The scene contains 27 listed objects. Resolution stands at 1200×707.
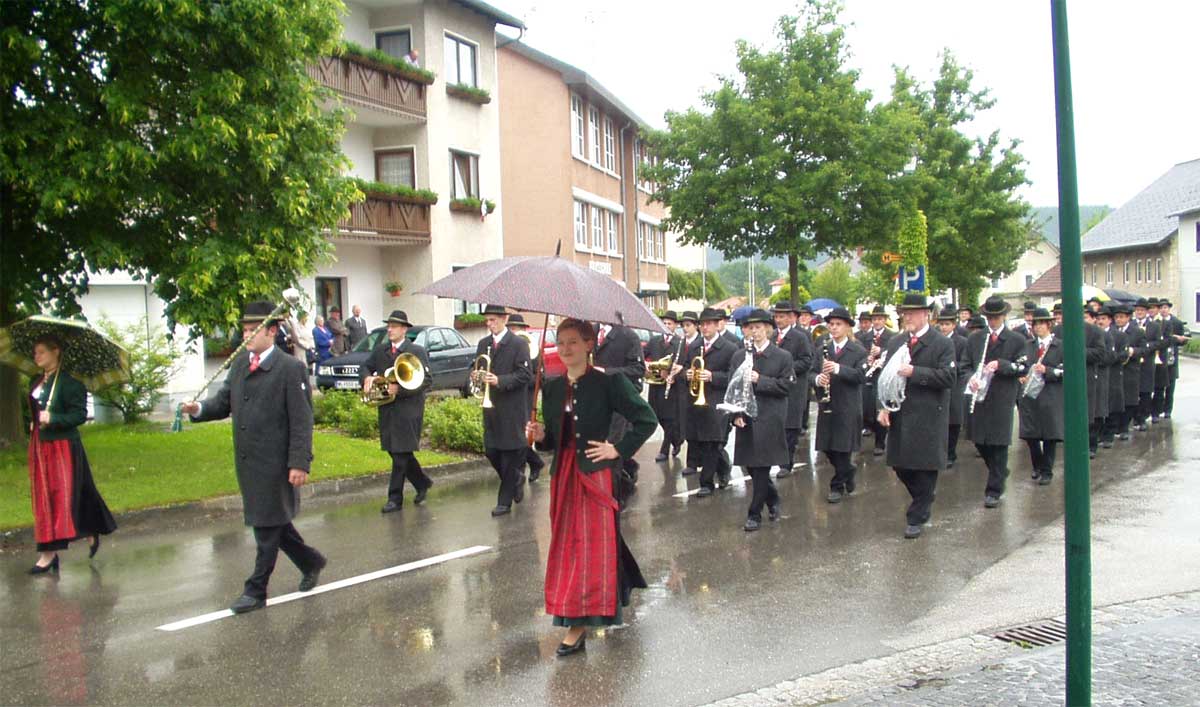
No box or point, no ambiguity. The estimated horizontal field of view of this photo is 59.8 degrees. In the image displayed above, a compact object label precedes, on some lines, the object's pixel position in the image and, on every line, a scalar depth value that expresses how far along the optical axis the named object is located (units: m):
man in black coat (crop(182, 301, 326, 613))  6.83
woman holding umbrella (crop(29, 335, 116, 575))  7.90
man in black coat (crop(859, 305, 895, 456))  13.41
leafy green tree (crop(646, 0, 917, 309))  23.77
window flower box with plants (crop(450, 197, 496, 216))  29.33
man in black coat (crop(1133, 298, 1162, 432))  16.38
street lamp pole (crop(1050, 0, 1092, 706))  4.18
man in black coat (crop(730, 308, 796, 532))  9.35
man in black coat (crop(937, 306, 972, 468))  11.74
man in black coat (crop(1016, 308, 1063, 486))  11.45
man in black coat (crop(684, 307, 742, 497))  11.30
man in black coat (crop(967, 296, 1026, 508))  10.70
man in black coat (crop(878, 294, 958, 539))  9.05
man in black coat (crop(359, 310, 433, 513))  10.59
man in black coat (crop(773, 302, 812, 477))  11.55
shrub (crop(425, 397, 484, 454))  14.12
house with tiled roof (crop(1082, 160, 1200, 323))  55.00
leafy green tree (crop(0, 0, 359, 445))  10.35
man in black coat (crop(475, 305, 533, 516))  10.37
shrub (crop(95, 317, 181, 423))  15.34
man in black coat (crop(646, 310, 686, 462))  12.87
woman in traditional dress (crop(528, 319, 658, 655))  5.90
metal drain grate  6.04
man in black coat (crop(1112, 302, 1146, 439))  15.57
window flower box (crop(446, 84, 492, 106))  29.22
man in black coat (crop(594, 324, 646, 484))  11.26
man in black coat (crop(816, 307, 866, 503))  10.97
